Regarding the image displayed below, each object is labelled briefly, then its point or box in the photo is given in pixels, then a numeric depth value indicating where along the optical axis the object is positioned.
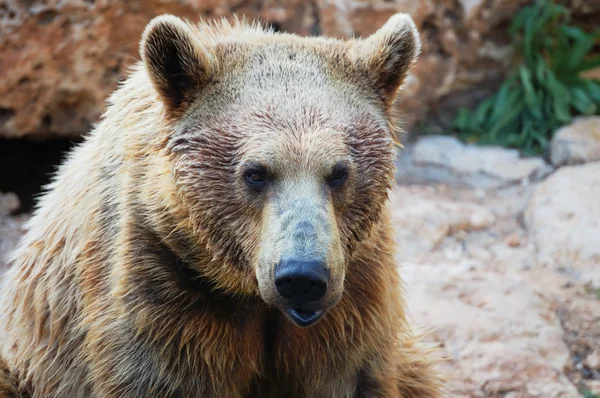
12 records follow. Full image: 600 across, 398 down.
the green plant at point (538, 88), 16.33
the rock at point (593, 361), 10.16
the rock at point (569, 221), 12.10
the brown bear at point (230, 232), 6.34
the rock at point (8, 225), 13.54
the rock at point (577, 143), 14.87
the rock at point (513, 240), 13.23
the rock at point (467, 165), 15.29
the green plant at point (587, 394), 9.59
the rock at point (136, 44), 13.57
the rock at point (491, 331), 9.69
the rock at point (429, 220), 12.97
